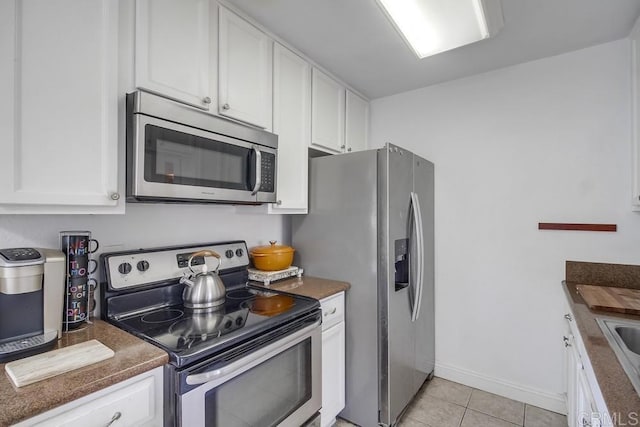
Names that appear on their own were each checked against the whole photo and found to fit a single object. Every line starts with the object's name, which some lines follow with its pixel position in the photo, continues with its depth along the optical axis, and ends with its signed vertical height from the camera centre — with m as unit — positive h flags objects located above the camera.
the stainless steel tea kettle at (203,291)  1.45 -0.35
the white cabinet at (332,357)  1.73 -0.83
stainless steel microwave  1.17 +0.27
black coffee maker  0.95 -0.27
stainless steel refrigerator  1.83 -0.27
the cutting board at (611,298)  1.43 -0.42
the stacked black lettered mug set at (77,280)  1.16 -0.24
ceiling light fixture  1.44 +0.99
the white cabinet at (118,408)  0.77 -0.52
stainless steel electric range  1.02 -0.47
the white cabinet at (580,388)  0.93 -0.66
